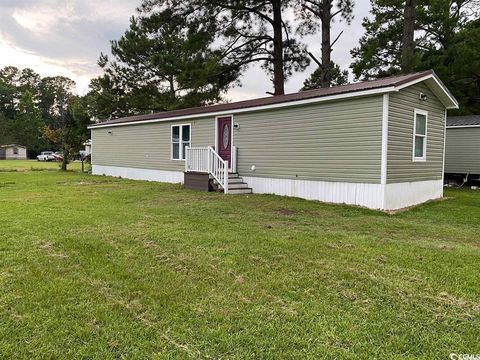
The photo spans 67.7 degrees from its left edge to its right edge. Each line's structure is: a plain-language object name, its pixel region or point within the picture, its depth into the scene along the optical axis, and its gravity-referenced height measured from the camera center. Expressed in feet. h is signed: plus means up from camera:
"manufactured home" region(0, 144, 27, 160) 168.08 +1.33
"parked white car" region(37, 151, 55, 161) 136.26 -0.78
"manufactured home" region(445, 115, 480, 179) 47.96 +1.42
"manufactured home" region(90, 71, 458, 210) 26.05 +1.17
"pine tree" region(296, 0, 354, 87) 54.80 +22.14
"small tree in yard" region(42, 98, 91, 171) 69.51 +4.67
